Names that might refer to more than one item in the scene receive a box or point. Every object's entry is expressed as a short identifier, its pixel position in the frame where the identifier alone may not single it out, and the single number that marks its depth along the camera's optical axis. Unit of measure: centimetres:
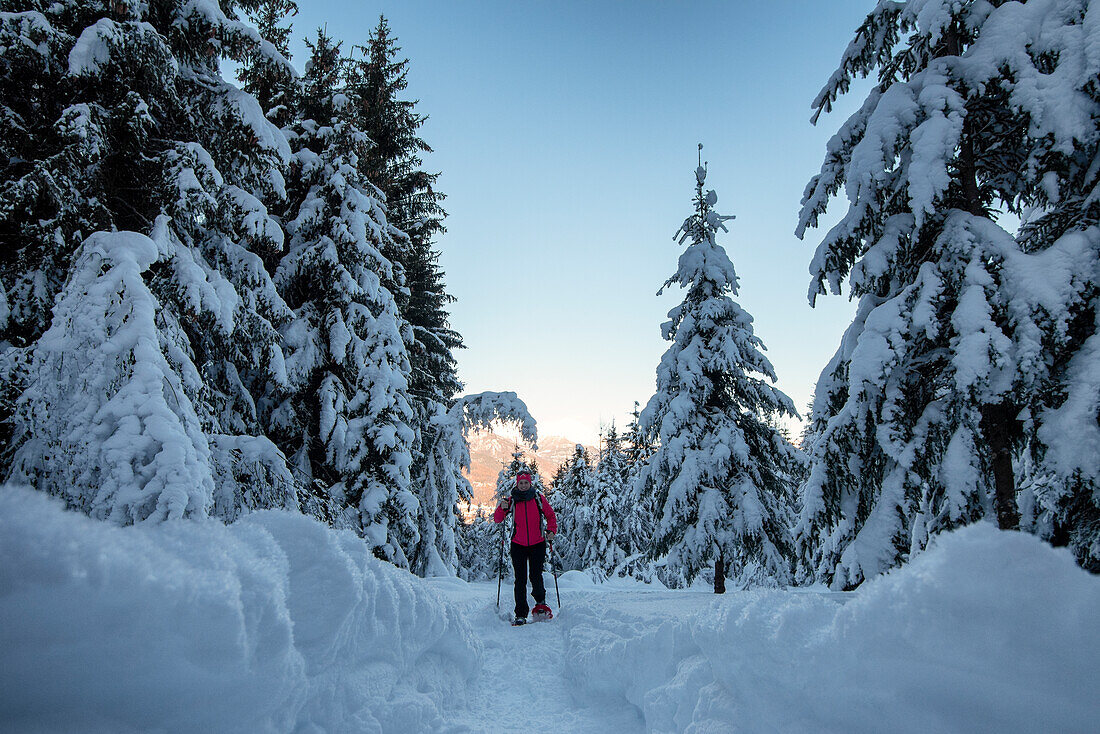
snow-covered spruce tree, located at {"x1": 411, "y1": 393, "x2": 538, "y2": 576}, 1362
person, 788
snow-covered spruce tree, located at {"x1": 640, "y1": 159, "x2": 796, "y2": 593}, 1159
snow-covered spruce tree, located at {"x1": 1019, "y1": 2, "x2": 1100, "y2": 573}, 427
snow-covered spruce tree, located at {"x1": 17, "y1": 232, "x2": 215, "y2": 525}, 483
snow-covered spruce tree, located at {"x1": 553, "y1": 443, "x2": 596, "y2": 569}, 3174
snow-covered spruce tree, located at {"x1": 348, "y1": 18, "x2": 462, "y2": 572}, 1459
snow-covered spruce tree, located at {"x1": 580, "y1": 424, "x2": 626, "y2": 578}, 2902
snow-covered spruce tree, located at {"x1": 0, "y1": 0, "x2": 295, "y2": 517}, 575
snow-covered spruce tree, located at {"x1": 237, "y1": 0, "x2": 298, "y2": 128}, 795
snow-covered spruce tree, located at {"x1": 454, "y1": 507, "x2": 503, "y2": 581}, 3912
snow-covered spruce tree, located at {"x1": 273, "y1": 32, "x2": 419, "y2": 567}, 1038
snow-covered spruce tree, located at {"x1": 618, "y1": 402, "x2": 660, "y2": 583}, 2386
